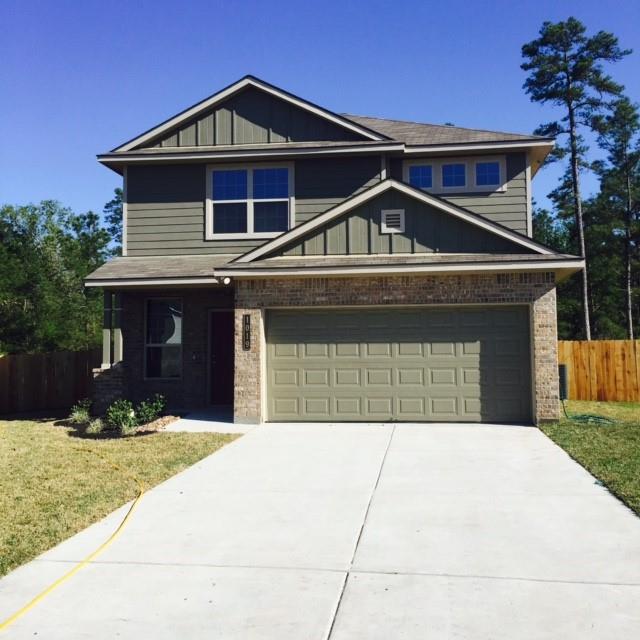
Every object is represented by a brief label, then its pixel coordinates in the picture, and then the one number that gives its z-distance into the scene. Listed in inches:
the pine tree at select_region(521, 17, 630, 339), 1184.2
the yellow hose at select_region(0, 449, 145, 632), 162.2
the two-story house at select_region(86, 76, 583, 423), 485.4
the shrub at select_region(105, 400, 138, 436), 466.0
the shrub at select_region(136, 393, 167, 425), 501.4
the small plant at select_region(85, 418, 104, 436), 481.1
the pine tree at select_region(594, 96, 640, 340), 1344.7
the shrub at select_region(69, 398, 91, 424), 543.8
